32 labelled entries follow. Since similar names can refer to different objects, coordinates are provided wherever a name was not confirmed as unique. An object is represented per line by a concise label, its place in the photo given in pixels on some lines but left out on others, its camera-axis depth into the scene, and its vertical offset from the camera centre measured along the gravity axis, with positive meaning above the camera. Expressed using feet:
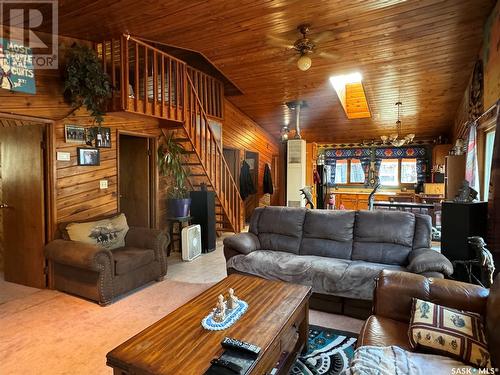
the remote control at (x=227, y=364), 4.45 -2.77
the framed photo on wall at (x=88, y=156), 12.46 +0.95
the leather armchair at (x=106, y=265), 10.09 -3.14
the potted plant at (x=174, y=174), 16.06 +0.27
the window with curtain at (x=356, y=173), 29.25 +0.63
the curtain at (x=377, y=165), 28.37 +1.32
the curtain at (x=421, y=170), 26.25 +0.85
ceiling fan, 11.20 +5.24
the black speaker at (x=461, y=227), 9.14 -1.43
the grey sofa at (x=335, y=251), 9.06 -2.45
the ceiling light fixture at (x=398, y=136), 20.56 +3.19
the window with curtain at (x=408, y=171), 26.94 +0.78
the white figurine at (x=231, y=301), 6.29 -2.55
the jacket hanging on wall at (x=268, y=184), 27.14 -0.43
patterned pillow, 4.71 -2.53
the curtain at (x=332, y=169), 30.23 +1.04
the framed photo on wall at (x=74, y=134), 11.92 +1.78
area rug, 6.81 -4.24
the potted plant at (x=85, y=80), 11.02 +3.62
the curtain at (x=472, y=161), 11.21 +0.71
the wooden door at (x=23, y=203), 11.61 -1.00
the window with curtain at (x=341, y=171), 29.96 +0.79
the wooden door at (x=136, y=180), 16.39 -0.08
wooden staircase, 12.14 +3.24
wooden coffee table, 4.69 -2.78
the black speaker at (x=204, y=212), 16.76 -1.86
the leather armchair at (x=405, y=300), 5.34 -2.31
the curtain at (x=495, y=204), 7.95 -0.65
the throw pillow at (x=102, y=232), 11.23 -2.07
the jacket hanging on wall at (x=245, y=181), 24.32 -0.16
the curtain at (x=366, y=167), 28.76 +1.19
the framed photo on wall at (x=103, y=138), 12.98 +1.76
